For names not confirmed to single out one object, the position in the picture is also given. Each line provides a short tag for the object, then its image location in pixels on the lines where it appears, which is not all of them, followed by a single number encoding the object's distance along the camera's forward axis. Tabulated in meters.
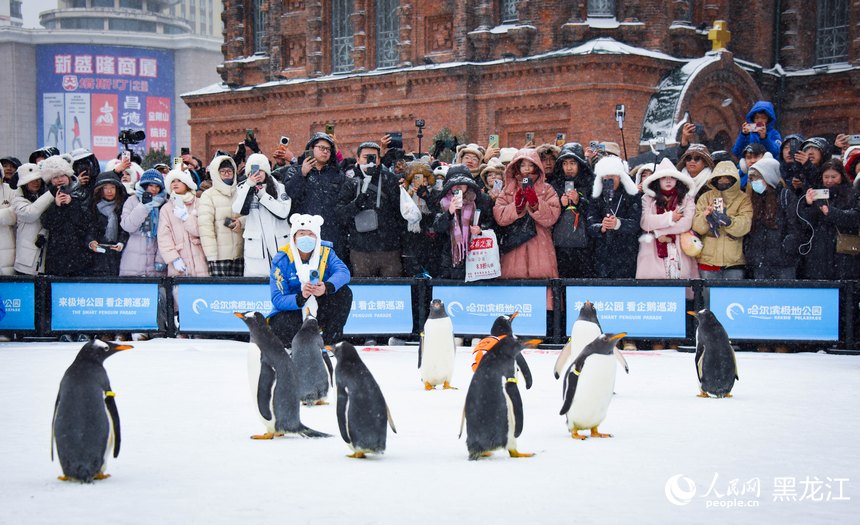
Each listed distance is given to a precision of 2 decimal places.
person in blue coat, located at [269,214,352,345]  10.06
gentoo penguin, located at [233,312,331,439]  7.92
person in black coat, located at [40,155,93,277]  15.01
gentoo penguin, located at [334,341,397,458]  7.29
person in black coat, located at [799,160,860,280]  13.07
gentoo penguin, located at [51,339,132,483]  6.55
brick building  29.11
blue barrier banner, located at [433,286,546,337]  14.21
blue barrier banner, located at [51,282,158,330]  15.06
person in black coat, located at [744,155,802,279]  13.52
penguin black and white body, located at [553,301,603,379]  9.72
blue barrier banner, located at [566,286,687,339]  13.81
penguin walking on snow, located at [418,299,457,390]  10.36
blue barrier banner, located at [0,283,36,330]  15.09
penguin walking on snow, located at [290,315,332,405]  9.33
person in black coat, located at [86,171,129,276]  15.18
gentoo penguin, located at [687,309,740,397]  9.74
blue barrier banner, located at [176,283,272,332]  14.69
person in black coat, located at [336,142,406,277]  14.21
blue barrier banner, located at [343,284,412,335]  14.59
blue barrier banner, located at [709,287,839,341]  13.40
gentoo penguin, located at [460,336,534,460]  7.23
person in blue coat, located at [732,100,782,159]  14.81
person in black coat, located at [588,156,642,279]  13.84
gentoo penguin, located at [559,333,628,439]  7.98
